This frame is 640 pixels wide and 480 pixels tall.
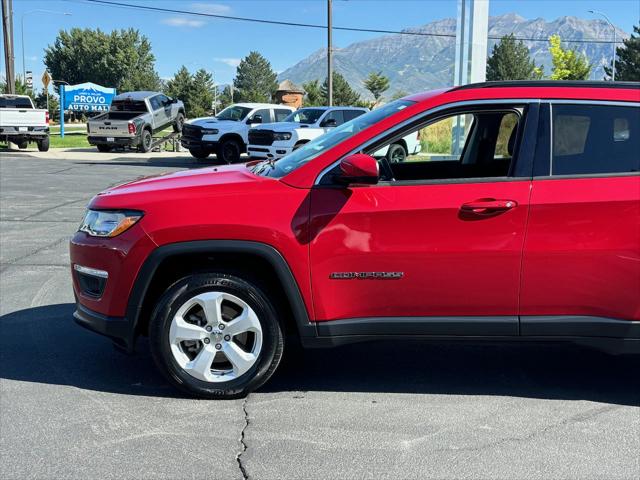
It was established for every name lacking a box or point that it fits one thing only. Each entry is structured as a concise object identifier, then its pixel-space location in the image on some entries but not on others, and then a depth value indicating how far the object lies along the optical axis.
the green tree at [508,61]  77.00
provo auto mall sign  43.22
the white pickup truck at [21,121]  25.05
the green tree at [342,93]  72.19
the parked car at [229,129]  22.97
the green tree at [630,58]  65.00
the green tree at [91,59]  87.19
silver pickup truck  26.19
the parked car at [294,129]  19.06
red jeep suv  3.85
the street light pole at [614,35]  39.30
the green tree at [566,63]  40.31
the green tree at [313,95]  63.38
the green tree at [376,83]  94.56
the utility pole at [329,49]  37.50
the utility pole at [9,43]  31.53
